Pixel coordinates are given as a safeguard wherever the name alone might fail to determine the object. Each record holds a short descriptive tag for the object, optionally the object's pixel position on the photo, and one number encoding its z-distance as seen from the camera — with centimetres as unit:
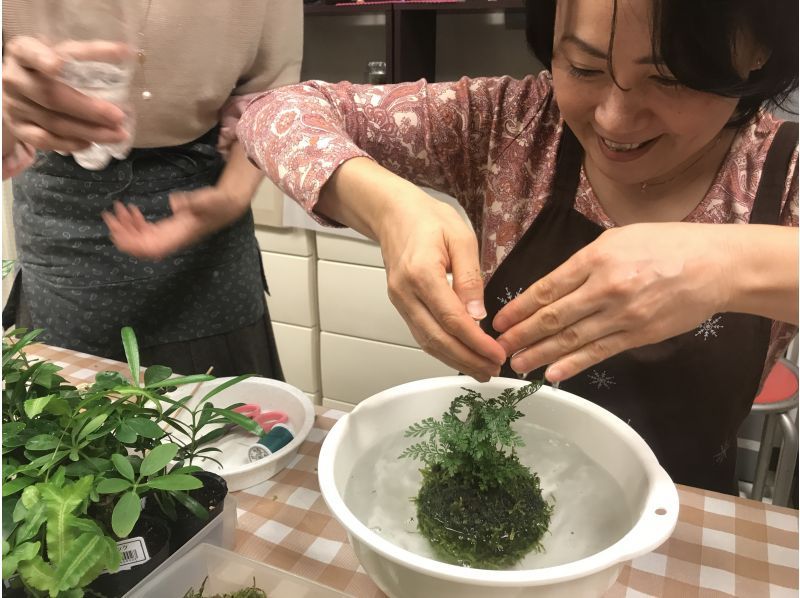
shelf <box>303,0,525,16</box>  155
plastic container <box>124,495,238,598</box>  53
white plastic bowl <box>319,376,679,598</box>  44
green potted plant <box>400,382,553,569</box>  56
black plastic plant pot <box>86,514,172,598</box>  51
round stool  119
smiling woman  55
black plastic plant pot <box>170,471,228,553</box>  57
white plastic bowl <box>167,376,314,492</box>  73
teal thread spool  78
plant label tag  53
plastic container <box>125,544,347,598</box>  53
